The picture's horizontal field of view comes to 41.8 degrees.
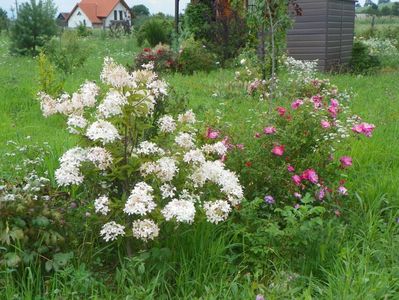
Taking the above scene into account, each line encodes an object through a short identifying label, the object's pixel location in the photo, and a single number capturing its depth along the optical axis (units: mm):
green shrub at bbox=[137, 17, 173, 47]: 21859
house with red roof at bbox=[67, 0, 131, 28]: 74312
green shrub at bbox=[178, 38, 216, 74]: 13594
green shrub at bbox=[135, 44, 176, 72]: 13039
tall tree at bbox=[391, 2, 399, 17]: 54669
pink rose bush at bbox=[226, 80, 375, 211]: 4246
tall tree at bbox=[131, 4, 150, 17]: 87938
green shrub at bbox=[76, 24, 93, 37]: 32894
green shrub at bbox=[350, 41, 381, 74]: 16733
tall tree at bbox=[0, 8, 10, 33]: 33425
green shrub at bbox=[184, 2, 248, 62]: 16281
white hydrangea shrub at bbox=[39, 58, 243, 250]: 3148
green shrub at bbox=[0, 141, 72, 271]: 3164
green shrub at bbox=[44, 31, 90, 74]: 11672
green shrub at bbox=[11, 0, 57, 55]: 17078
